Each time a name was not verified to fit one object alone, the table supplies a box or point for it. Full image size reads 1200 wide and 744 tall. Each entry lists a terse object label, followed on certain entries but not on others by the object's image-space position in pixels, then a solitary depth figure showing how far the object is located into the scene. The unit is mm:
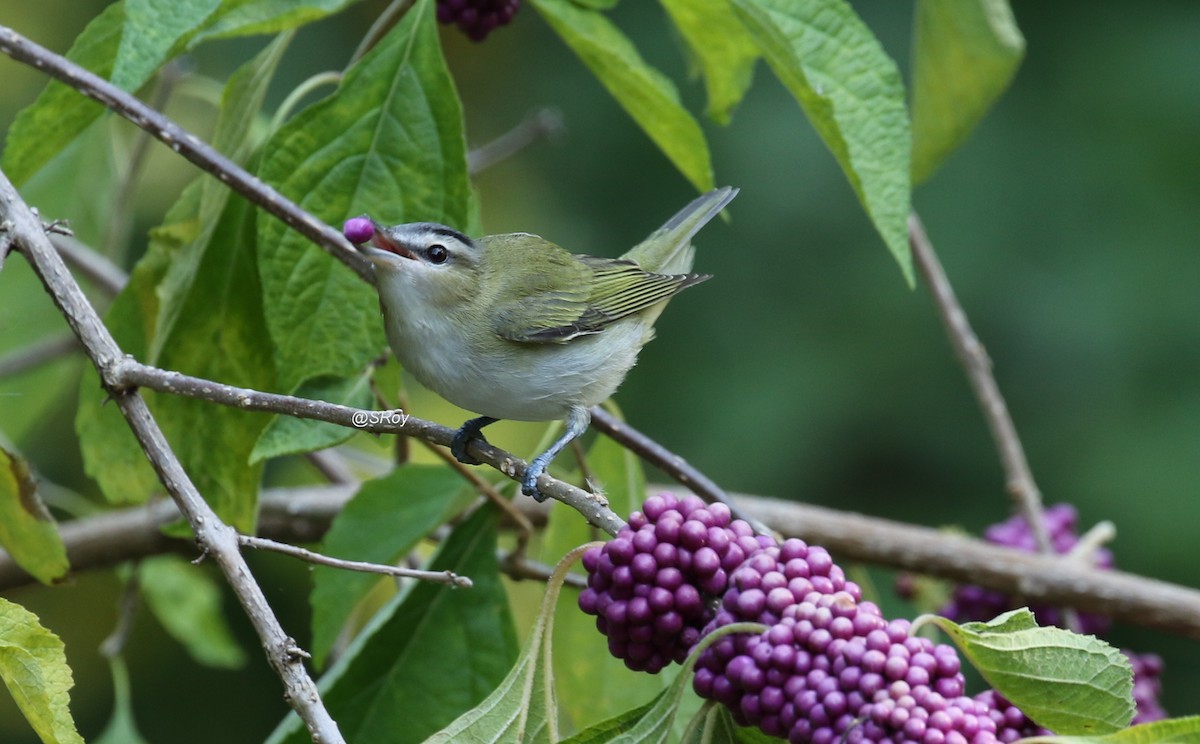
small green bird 5629
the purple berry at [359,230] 4898
